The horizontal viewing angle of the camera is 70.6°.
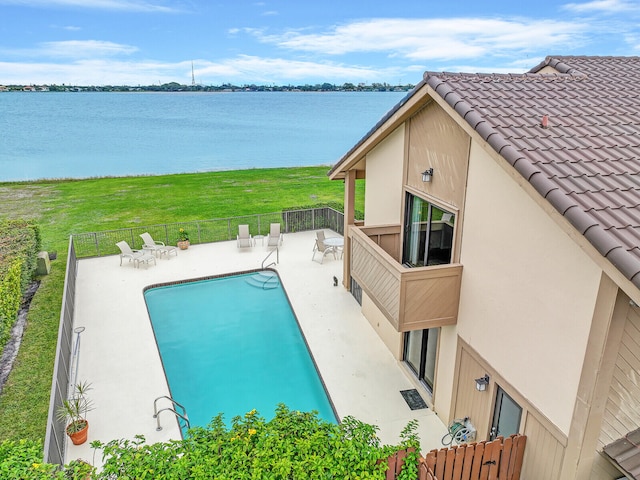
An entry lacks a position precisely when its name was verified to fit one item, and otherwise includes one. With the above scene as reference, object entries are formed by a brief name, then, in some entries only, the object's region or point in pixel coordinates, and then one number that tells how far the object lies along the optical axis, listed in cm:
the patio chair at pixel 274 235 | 2001
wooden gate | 683
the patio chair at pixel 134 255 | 1815
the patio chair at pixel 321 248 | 1850
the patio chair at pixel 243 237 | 1995
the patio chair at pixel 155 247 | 1898
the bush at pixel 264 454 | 568
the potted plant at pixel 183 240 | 2002
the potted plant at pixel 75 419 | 886
